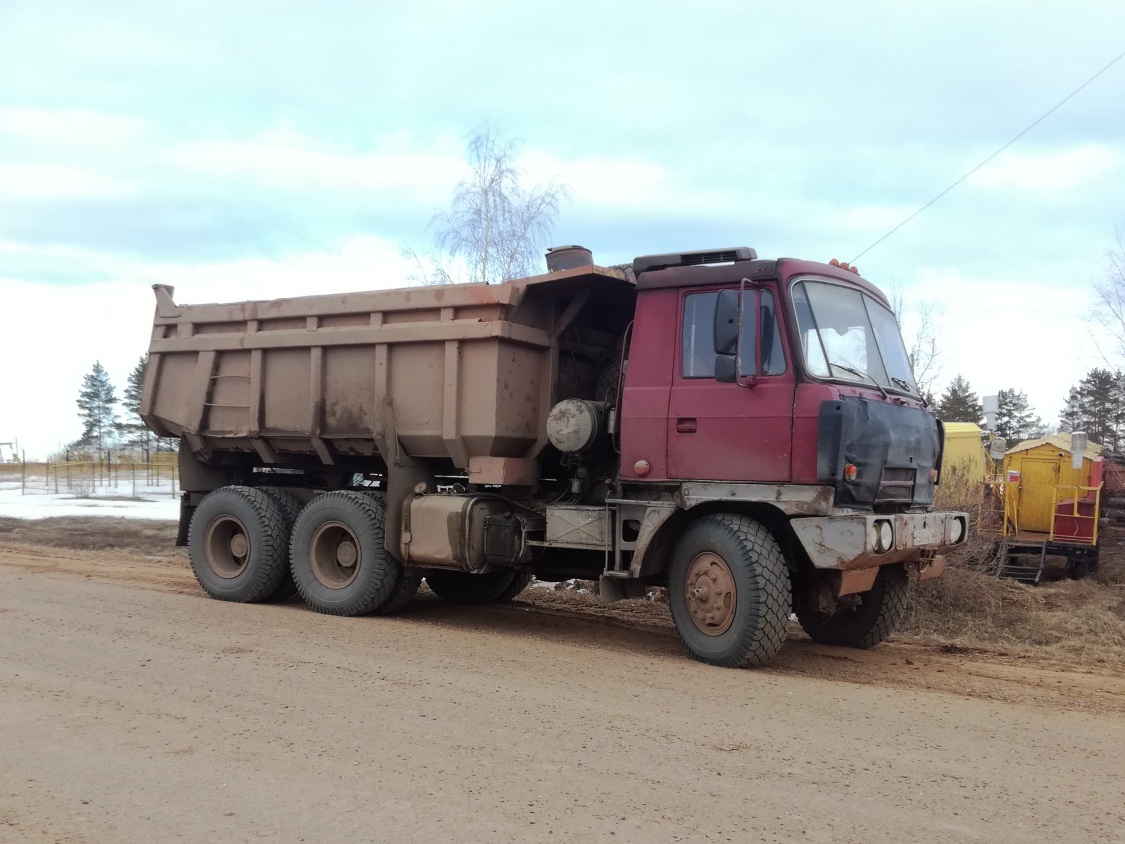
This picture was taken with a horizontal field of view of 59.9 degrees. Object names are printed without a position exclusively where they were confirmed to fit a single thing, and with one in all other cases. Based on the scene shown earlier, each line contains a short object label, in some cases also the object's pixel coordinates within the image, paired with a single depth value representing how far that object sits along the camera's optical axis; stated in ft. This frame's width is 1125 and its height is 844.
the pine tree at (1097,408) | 136.56
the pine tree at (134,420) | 216.95
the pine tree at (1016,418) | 173.12
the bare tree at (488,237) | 85.92
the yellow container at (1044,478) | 51.62
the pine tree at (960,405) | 152.87
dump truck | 22.11
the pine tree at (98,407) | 259.39
